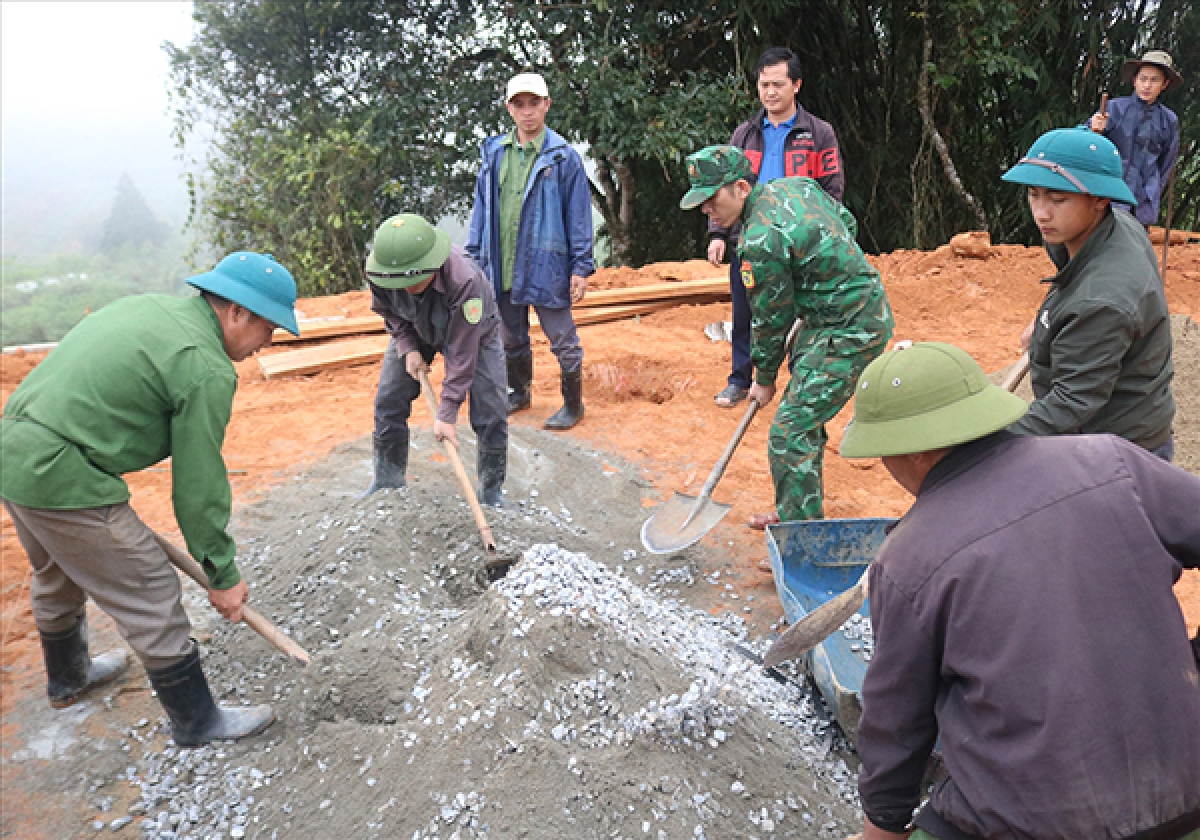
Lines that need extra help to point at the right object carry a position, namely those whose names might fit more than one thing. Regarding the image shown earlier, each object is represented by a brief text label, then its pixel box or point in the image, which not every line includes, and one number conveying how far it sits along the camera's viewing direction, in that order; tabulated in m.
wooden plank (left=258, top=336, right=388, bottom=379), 6.39
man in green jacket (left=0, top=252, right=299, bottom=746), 2.38
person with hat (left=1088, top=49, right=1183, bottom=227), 5.90
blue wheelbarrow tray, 3.30
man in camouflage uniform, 3.36
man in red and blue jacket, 4.84
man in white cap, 4.84
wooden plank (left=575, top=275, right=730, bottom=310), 7.64
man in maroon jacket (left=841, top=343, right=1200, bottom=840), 1.34
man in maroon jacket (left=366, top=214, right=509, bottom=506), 3.49
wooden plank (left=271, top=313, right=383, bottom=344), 6.85
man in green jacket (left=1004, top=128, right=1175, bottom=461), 2.42
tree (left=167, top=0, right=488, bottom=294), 9.08
